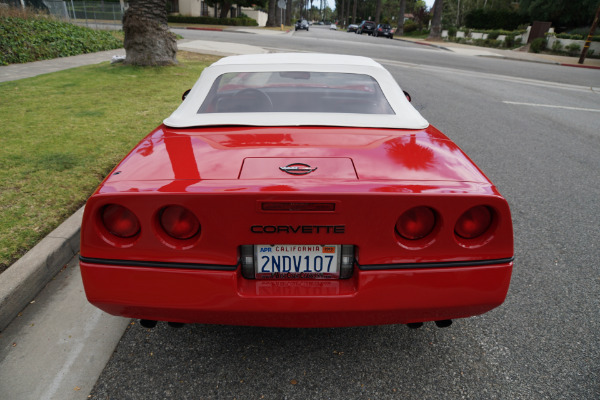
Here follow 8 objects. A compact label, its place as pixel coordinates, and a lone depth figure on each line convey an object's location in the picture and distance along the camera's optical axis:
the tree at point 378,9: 65.02
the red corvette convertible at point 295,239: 1.61
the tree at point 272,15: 47.40
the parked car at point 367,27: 48.88
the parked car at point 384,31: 43.00
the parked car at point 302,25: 51.31
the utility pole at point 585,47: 20.93
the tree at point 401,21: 52.07
